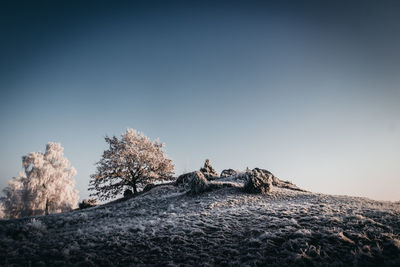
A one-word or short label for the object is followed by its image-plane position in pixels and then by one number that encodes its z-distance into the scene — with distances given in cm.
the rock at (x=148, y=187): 1984
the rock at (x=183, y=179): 1919
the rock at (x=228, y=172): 2190
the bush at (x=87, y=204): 1767
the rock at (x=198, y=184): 1438
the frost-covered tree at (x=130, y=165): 2006
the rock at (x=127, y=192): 1998
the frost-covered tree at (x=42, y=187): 2609
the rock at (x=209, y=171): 1967
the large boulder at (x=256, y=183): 1404
